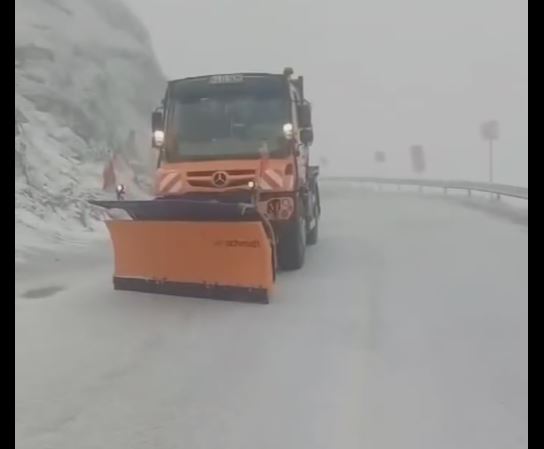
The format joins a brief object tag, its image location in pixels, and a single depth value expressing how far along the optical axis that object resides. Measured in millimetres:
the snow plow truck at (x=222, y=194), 7254
